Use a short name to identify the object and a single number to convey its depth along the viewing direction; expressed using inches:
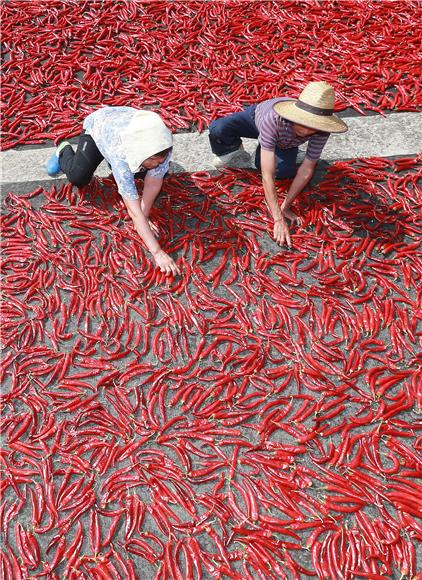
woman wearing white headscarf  194.1
